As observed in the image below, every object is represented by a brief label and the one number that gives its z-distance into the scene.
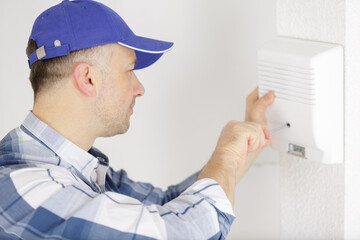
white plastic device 1.56
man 1.45
